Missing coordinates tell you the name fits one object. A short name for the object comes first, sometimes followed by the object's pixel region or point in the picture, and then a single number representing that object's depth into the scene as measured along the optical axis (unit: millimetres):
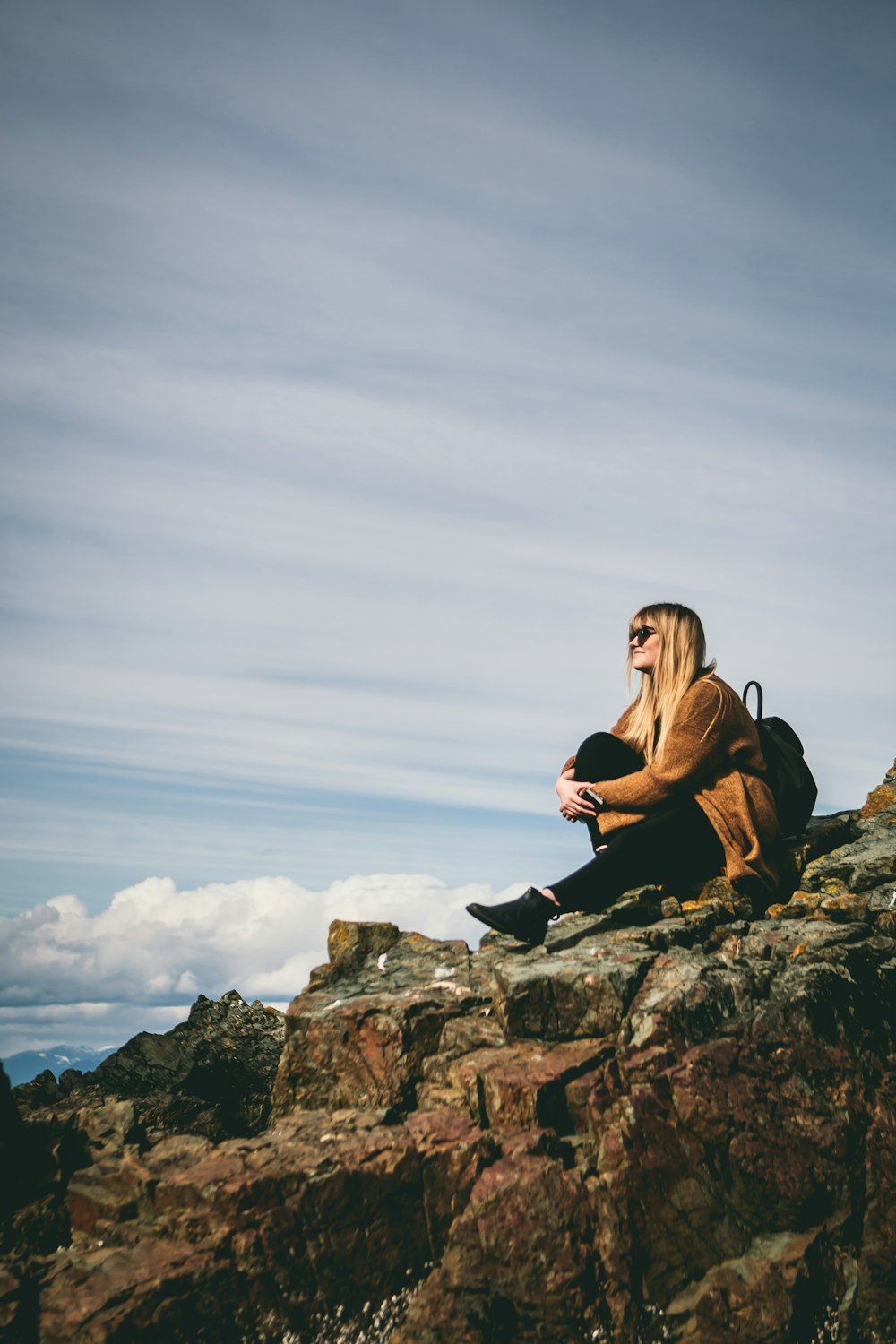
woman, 8984
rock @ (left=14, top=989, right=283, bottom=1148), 9500
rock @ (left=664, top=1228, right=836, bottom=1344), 5871
